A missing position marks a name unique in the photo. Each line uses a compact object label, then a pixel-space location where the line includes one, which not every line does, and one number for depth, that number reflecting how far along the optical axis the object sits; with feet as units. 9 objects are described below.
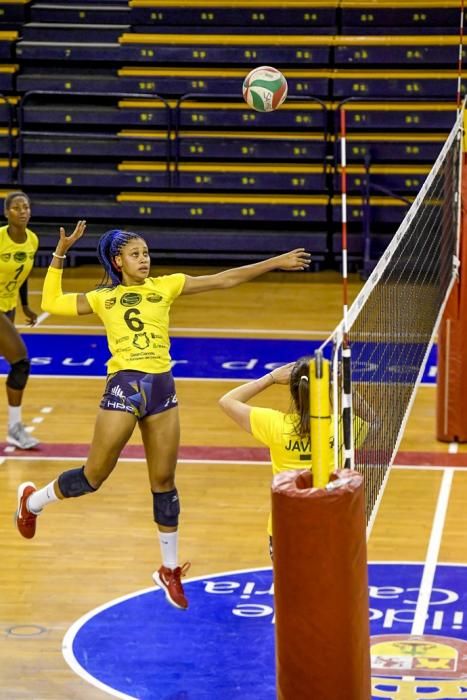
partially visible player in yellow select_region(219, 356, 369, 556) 39.70
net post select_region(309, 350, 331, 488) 32.81
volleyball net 46.66
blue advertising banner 87.38
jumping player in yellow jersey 47.56
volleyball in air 66.30
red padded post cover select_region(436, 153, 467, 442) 68.55
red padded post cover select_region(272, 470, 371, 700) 32.36
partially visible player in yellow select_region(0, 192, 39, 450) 67.61
